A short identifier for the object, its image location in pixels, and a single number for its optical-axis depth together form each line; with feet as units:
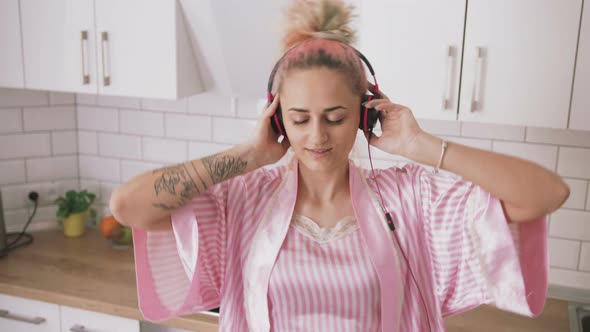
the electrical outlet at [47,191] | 7.80
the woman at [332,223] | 3.65
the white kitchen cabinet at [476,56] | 4.84
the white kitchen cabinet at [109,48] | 6.08
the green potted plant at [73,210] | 7.64
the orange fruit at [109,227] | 7.24
